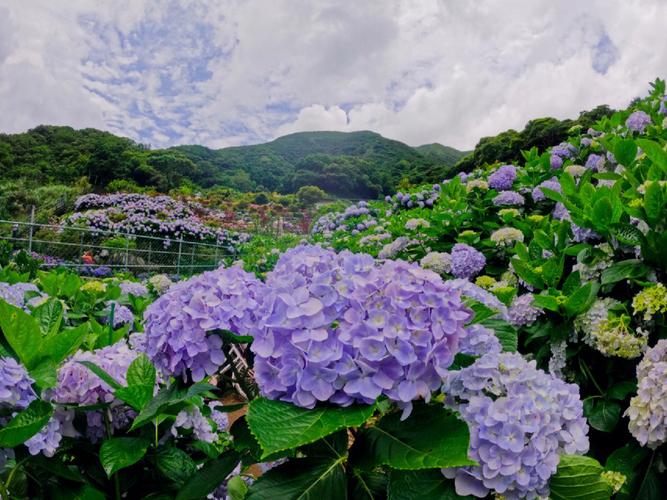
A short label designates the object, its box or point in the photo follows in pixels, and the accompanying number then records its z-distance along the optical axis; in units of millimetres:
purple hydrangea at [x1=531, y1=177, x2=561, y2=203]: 3130
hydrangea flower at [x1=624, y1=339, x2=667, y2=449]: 1223
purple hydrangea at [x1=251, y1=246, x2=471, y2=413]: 740
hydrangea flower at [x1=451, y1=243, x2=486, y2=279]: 2551
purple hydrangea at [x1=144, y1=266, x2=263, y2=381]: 914
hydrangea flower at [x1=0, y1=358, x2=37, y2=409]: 894
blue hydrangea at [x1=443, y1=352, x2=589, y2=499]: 757
